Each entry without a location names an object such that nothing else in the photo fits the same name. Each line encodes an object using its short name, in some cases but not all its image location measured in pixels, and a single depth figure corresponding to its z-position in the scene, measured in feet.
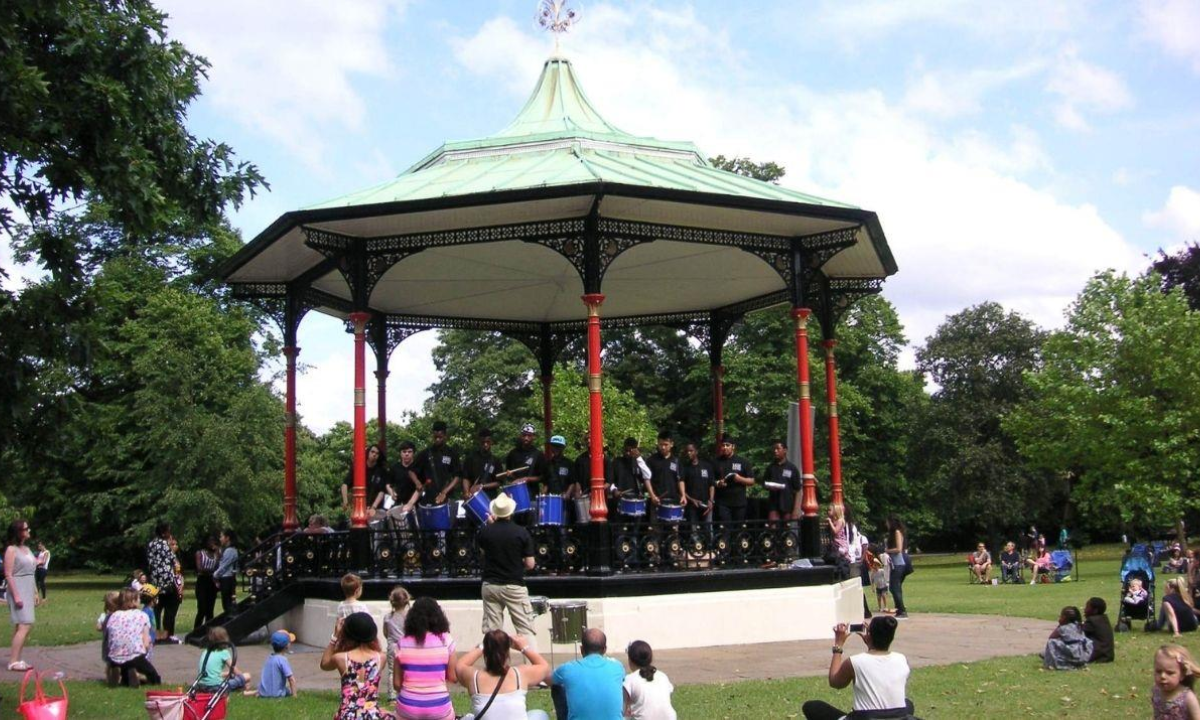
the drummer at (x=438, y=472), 57.16
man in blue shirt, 24.49
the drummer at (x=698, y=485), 59.21
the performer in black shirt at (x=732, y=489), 59.00
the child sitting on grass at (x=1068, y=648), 42.52
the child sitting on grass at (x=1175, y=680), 23.21
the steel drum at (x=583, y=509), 55.93
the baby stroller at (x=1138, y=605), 54.80
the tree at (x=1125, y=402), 138.00
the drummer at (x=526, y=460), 55.88
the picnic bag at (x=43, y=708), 27.35
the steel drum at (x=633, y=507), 55.52
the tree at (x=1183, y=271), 175.22
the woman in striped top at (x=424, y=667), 25.07
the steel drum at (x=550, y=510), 54.44
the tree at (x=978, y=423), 193.67
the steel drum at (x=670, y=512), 56.49
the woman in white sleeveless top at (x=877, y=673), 24.21
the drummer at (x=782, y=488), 58.59
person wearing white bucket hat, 40.88
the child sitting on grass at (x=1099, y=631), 43.62
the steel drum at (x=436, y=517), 56.85
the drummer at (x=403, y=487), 57.62
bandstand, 52.13
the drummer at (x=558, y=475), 56.24
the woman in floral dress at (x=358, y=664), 26.08
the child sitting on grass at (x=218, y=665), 33.19
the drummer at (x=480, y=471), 55.77
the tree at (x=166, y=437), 135.74
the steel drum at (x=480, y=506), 53.47
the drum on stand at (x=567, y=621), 41.29
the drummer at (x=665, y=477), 57.62
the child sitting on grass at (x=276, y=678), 39.60
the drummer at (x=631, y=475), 57.00
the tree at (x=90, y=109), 32.99
